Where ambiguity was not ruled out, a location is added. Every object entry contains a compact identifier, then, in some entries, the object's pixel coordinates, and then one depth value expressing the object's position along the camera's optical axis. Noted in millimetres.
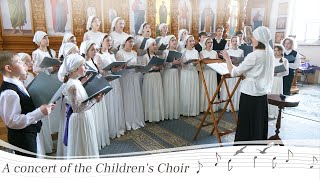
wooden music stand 3838
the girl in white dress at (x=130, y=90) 4398
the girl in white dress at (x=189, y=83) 5297
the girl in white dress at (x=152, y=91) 4793
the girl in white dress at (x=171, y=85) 5145
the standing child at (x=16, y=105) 1956
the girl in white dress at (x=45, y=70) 3598
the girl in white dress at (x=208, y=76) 5559
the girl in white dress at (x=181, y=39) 5570
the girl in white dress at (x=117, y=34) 4980
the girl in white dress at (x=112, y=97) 4023
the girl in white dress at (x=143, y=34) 5281
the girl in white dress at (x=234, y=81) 5844
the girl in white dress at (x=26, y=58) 3442
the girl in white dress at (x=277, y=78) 5045
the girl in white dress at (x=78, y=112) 2613
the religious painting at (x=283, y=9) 10245
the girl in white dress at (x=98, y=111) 3557
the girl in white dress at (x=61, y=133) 3000
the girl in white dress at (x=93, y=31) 5012
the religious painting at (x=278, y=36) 10365
